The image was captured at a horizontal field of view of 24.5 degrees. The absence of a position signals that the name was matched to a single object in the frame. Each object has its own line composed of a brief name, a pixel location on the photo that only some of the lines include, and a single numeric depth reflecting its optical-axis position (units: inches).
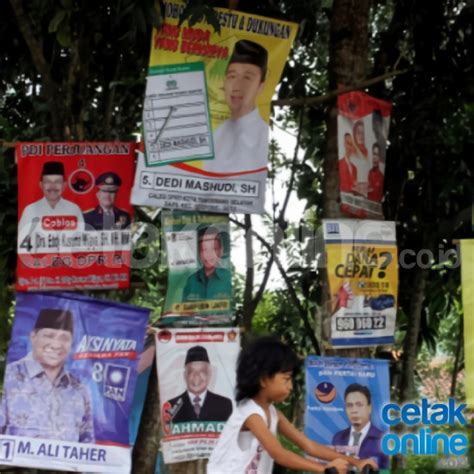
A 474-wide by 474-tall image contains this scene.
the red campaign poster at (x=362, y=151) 234.1
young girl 159.2
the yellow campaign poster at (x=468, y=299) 221.6
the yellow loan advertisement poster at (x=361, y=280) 228.4
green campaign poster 224.7
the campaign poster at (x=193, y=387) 222.2
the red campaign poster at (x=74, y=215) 217.2
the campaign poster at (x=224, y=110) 217.9
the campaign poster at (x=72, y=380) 214.2
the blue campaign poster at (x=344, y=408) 226.1
